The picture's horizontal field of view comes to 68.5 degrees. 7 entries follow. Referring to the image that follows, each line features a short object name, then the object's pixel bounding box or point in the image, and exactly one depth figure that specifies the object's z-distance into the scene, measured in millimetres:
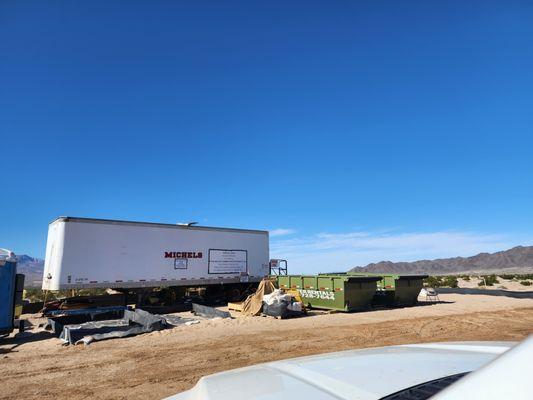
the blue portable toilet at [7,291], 12090
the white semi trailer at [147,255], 17516
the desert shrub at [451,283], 41481
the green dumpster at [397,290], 20719
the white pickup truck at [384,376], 1044
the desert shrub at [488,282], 42806
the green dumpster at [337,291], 18297
